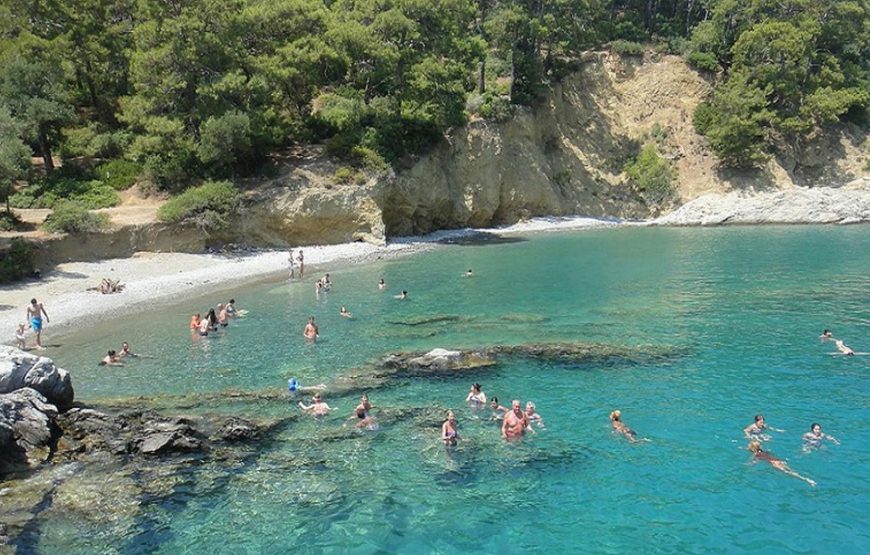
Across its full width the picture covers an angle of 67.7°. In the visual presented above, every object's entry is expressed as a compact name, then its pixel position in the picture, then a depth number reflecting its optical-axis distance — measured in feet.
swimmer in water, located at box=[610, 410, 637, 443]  60.95
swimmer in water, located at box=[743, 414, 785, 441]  59.67
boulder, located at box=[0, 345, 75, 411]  62.44
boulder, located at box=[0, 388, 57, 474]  56.49
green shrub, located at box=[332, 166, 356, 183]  164.35
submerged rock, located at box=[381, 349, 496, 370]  80.89
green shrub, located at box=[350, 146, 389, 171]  169.27
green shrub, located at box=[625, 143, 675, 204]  221.46
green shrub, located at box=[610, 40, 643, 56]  239.71
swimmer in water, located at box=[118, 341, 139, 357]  87.68
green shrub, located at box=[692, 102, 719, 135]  228.22
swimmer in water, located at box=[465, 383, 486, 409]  68.69
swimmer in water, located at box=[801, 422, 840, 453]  57.98
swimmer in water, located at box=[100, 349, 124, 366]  85.71
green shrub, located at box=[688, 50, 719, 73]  235.61
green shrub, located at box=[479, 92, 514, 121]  200.75
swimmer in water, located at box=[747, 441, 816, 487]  54.34
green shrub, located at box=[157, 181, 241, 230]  142.00
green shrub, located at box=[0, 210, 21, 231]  126.06
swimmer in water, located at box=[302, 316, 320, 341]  96.17
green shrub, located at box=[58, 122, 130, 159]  163.63
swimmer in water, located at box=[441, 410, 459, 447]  59.82
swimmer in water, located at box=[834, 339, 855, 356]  81.56
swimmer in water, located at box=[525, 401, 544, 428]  64.34
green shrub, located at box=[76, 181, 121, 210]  148.66
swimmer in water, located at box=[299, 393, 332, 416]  67.56
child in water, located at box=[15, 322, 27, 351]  88.79
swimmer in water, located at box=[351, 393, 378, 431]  63.87
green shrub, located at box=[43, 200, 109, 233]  128.26
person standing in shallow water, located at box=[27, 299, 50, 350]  91.56
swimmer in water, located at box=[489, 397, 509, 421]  66.57
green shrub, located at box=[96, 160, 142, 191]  158.61
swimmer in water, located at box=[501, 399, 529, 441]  61.46
